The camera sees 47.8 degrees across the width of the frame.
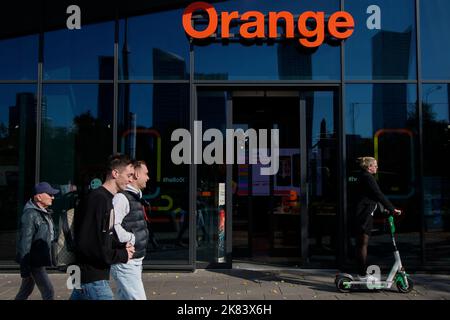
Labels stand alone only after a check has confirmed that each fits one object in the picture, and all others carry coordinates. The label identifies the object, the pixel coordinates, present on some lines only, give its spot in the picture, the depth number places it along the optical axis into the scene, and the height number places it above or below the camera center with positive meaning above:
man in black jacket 3.90 -0.50
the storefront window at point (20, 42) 9.21 +2.53
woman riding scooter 7.16 -0.41
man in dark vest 4.40 -0.49
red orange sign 8.80 +2.73
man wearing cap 5.28 -0.67
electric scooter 6.95 -1.40
